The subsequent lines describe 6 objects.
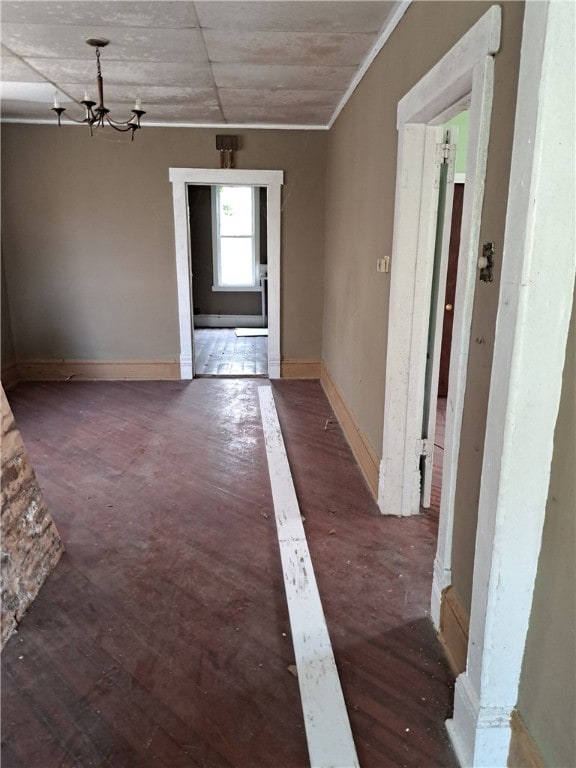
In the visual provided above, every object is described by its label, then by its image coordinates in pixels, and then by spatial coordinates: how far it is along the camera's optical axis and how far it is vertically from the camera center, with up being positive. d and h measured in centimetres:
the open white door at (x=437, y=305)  274 -29
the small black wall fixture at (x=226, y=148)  564 +106
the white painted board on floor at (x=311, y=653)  171 -156
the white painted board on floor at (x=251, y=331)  909 -142
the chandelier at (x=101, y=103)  323 +93
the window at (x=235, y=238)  966 +20
